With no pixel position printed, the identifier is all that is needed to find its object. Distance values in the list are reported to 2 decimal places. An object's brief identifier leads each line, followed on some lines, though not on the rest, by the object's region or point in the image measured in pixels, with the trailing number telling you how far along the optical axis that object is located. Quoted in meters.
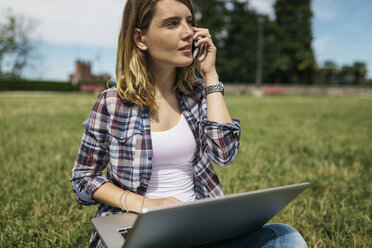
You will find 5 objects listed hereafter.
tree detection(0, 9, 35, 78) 31.86
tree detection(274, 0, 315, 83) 45.03
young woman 1.43
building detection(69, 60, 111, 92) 74.62
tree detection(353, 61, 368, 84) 57.49
